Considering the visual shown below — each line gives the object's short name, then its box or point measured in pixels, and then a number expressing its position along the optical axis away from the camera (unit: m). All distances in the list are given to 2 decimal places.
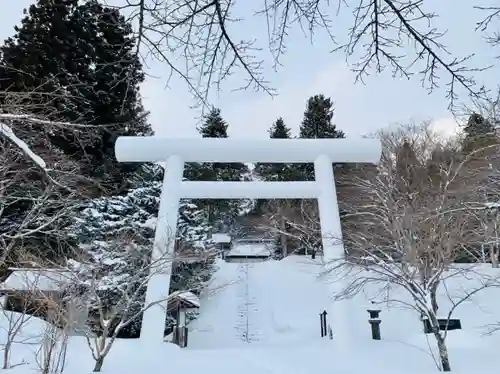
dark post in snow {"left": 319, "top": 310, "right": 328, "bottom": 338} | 13.26
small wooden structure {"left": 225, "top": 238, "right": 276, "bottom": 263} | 23.58
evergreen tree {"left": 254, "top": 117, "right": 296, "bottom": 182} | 20.19
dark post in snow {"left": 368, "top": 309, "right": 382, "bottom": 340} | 11.40
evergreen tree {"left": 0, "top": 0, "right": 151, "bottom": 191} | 9.17
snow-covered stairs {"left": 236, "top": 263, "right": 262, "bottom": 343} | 14.51
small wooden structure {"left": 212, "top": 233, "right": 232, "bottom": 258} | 23.21
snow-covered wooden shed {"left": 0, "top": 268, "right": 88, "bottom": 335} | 7.04
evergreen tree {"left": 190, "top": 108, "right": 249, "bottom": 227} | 20.19
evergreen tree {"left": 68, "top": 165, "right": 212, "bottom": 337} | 9.82
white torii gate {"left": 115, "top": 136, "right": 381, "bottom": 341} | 8.37
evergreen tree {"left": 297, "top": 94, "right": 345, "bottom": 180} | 21.20
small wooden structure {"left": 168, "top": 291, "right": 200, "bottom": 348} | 11.66
